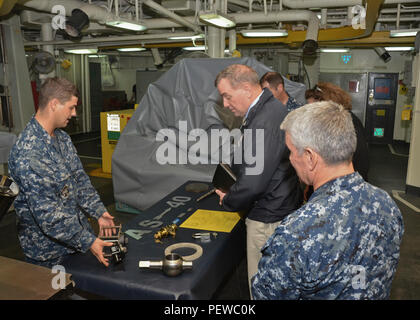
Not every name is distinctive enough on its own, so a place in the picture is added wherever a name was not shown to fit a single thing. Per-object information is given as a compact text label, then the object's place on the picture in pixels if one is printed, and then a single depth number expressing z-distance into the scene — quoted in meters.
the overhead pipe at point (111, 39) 7.35
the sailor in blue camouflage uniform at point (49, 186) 1.92
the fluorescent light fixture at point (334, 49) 9.48
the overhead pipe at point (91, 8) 5.40
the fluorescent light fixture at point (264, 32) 6.28
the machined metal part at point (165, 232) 2.27
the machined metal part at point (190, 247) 2.03
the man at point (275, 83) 3.57
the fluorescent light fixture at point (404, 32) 6.23
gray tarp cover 4.37
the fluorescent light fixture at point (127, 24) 5.31
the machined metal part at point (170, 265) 1.83
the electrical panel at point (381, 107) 11.19
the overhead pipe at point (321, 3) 5.48
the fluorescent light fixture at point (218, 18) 4.86
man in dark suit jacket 2.10
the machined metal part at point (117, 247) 1.95
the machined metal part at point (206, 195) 3.05
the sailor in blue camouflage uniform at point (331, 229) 1.16
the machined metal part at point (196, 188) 3.33
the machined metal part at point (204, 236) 2.27
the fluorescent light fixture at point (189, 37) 6.88
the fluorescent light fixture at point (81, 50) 8.84
